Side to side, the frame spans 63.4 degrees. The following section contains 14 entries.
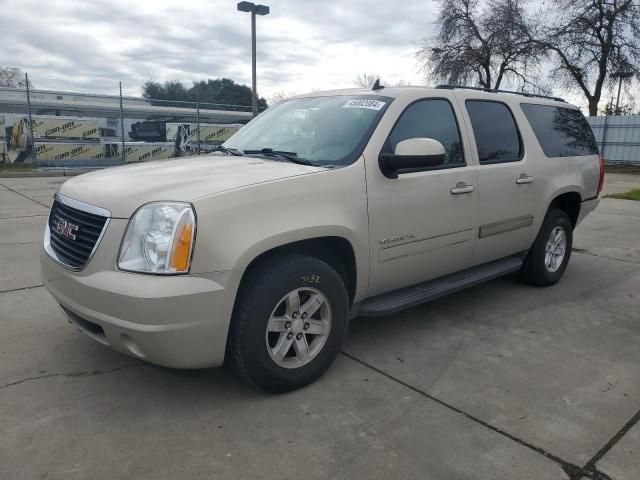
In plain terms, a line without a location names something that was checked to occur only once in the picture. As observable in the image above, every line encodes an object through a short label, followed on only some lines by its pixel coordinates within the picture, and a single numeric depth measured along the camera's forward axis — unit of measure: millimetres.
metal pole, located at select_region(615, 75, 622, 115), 25188
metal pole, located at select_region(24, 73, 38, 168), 16047
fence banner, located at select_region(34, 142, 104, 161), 16947
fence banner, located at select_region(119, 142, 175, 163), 18672
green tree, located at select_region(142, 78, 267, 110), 43812
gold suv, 2568
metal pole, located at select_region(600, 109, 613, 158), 24297
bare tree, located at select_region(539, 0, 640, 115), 24000
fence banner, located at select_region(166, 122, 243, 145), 20297
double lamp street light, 16422
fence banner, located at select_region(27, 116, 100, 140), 17672
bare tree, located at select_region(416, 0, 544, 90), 25656
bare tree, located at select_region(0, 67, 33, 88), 41694
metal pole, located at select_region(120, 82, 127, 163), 17695
